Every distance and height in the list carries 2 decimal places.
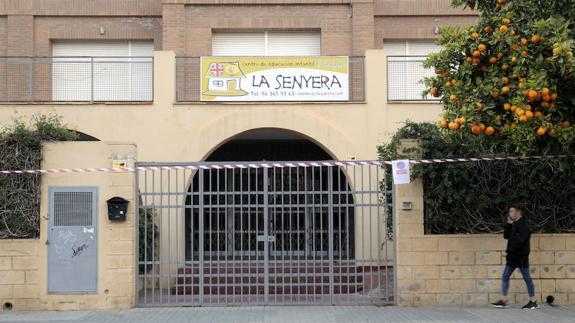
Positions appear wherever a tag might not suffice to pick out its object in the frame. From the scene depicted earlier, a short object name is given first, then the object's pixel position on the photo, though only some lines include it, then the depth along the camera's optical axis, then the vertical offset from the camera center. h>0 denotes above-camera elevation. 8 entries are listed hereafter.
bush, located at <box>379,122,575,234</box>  9.79 +0.04
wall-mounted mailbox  9.79 -0.24
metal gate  9.88 -1.12
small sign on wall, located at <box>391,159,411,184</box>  9.58 +0.31
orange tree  7.50 +1.46
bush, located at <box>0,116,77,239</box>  9.95 +0.10
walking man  9.23 -0.88
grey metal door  9.80 -0.73
